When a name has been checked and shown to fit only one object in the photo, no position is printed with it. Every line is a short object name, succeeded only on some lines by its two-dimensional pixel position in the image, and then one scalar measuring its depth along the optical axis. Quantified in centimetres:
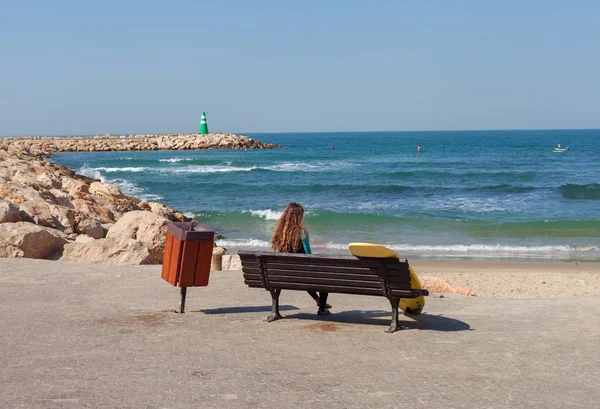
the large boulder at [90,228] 1434
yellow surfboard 699
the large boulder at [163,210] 2038
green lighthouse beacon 9625
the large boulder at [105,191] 2222
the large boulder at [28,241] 1116
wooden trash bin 792
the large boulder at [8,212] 1202
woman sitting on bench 792
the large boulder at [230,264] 1176
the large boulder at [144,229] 1275
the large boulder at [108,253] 1137
